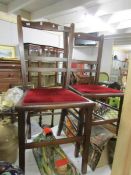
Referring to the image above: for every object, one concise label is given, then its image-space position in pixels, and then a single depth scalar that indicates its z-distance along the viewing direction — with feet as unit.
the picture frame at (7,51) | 11.50
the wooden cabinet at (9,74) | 8.00
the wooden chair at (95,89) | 4.28
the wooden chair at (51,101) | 3.07
